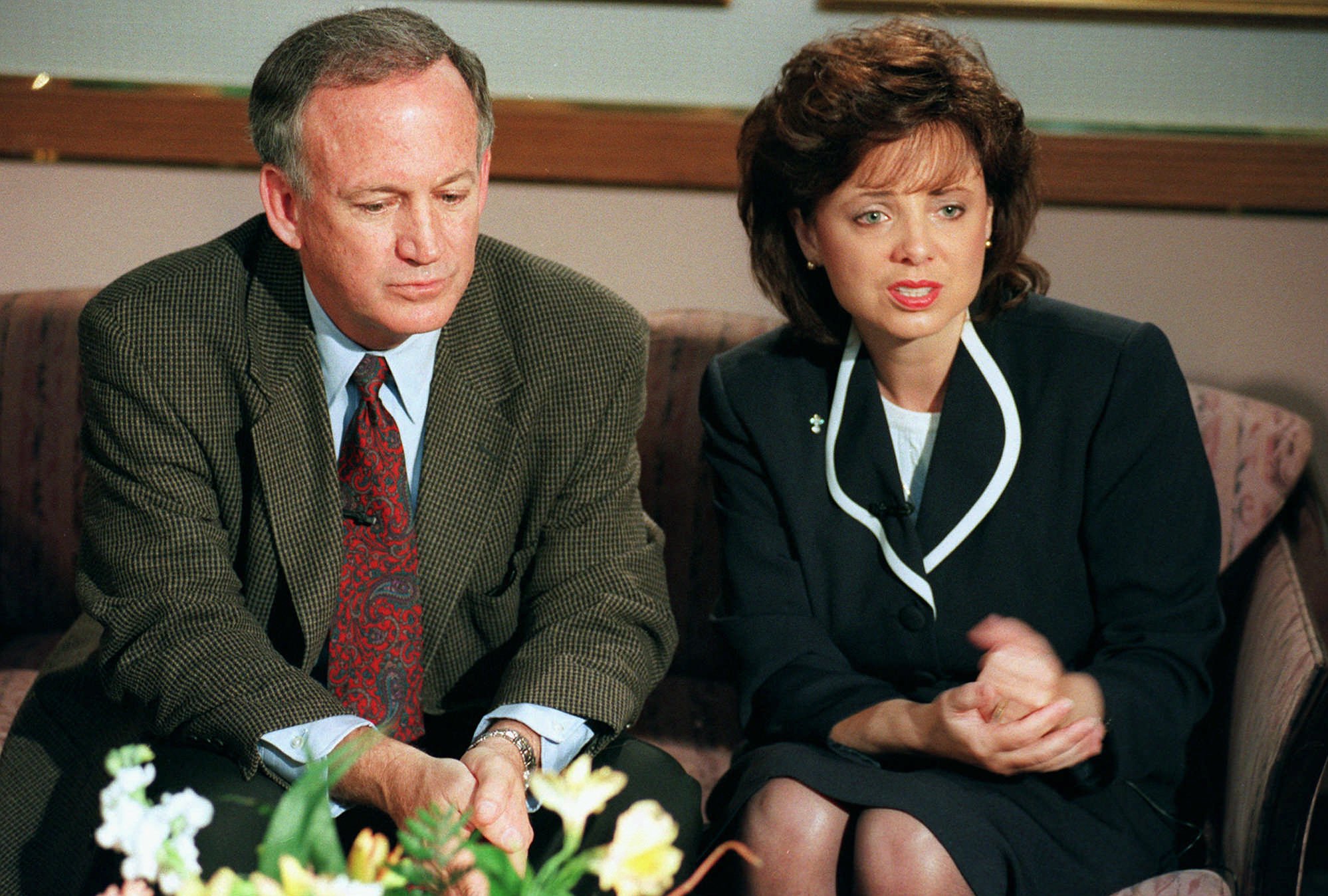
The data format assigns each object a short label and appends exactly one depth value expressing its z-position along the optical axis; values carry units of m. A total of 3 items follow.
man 5.84
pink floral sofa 5.90
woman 5.87
